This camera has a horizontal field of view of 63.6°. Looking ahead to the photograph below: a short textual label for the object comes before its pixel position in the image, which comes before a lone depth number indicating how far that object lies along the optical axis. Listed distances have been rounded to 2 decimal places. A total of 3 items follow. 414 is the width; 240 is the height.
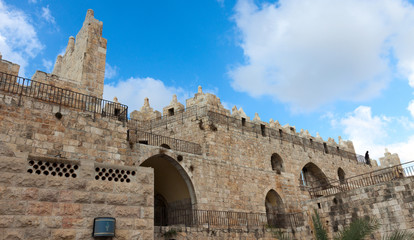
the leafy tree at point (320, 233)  10.20
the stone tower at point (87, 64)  11.80
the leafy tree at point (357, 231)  9.12
